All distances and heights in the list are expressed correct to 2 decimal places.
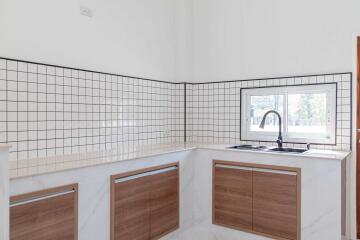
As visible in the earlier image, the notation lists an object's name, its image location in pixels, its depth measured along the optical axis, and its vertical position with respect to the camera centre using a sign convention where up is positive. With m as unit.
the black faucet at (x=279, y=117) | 3.00 -0.05
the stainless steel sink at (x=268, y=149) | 2.86 -0.28
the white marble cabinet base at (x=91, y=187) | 1.79 -0.46
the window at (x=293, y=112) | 2.92 +0.09
